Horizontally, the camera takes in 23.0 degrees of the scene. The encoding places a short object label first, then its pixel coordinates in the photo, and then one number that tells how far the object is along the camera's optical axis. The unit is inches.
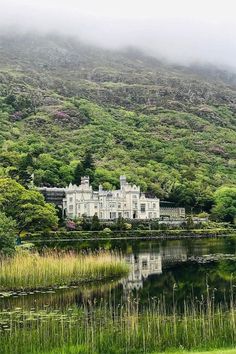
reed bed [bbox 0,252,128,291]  1131.9
